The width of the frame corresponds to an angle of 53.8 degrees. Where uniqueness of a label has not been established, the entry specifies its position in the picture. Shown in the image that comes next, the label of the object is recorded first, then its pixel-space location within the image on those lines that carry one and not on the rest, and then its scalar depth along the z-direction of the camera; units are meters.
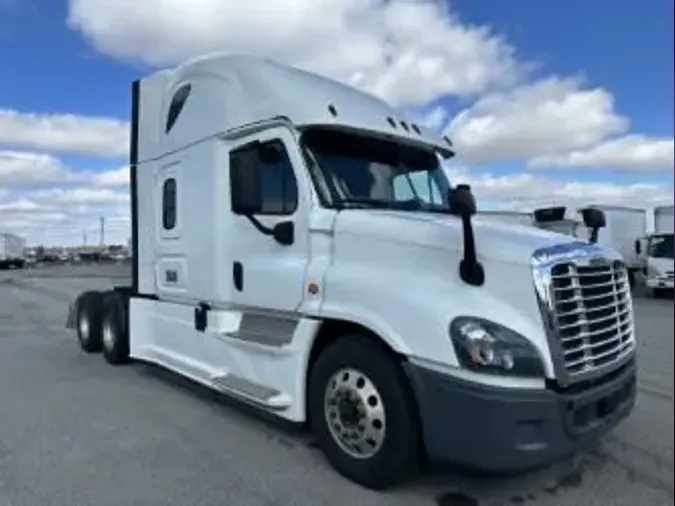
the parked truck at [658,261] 21.22
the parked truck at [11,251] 56.62
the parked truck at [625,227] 28.95
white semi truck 3.80
